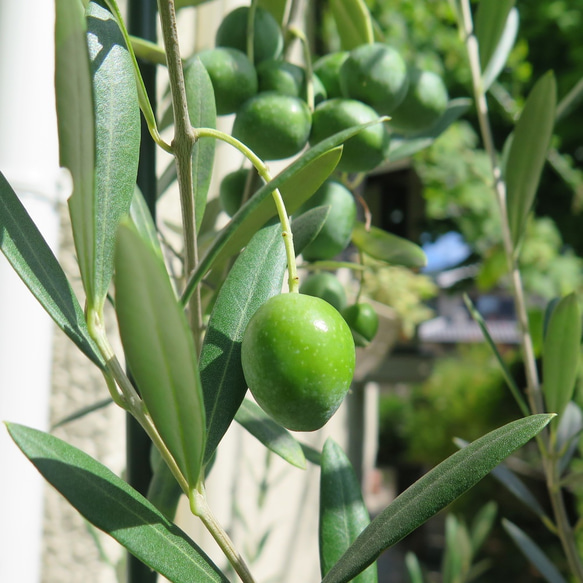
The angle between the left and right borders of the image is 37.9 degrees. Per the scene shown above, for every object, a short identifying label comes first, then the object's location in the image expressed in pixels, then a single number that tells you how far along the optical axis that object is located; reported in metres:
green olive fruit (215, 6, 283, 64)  0.20
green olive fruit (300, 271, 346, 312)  0.21
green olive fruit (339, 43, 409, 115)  0.19
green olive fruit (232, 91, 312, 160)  0.17
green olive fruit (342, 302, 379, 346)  0.21
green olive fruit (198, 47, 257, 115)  0.18
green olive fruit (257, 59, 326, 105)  0.19
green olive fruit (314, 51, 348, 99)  0.22
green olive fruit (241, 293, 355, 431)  0.13
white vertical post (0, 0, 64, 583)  0.23
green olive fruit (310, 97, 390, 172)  0.18
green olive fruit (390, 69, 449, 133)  0.21
